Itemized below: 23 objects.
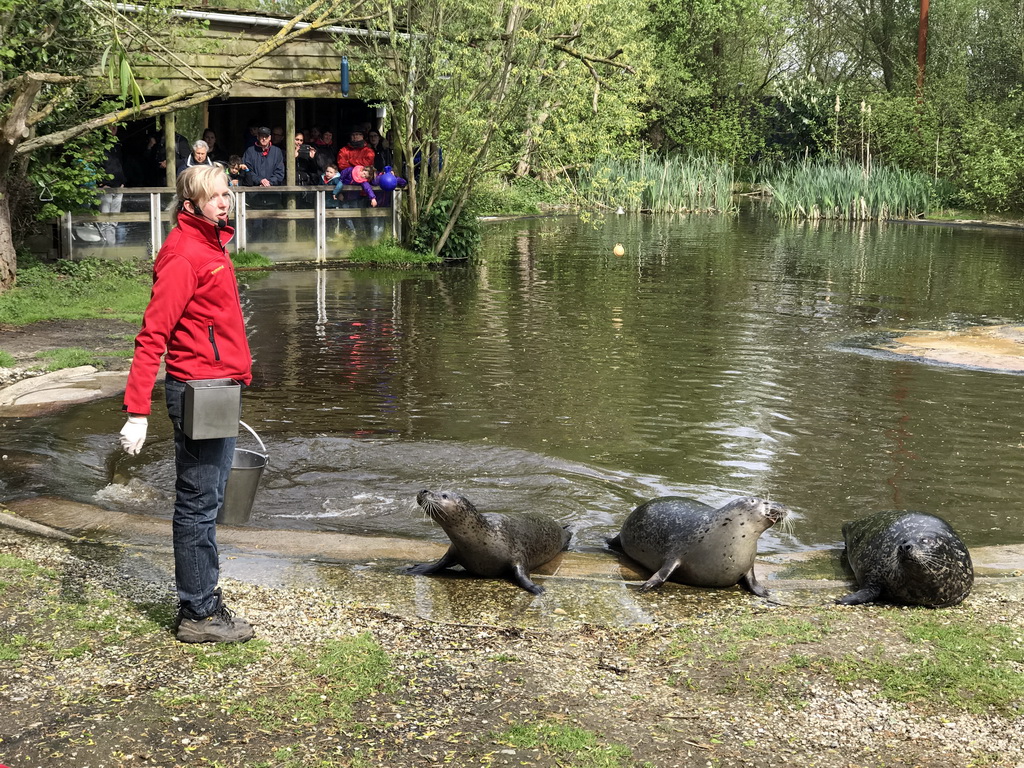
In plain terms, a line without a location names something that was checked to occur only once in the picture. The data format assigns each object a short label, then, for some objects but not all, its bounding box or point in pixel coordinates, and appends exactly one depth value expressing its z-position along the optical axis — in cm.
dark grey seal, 567
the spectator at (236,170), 2000
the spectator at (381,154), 2156
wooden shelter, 1855
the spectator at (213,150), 1988
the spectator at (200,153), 1576
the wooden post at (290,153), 2022
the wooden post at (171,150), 1891
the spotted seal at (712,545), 604
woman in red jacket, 455
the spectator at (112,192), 1817
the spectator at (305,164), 2098
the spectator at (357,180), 2078
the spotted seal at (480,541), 595
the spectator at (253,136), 2023
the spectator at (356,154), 2108
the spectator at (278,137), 2105
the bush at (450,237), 2147
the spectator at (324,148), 2114
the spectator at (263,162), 2012
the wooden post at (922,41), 4038
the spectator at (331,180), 2077
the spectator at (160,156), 1934
